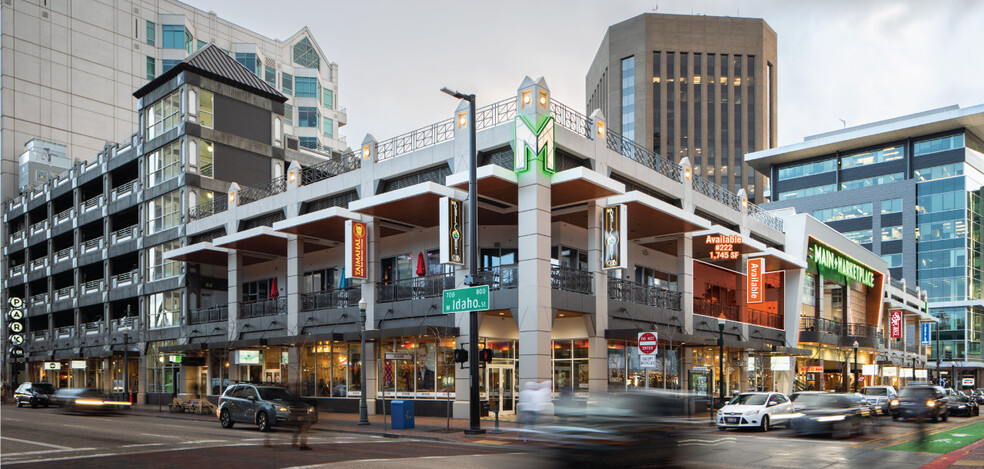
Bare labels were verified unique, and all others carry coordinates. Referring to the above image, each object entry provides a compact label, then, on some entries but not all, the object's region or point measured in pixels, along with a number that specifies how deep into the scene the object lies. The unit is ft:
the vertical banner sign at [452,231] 94.99
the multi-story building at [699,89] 416.46
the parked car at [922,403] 80.64
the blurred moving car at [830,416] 80.48
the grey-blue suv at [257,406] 83.35
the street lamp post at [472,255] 79.71
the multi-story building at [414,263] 98.48
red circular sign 82.64
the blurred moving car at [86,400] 117.08
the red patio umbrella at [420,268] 109.60
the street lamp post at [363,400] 93.86
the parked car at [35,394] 144.77
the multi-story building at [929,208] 315.17
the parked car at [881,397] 127.13
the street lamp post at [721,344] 111.75
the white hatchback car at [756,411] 89.97
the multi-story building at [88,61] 229.04
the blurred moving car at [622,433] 37.14
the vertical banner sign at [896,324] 213.66
